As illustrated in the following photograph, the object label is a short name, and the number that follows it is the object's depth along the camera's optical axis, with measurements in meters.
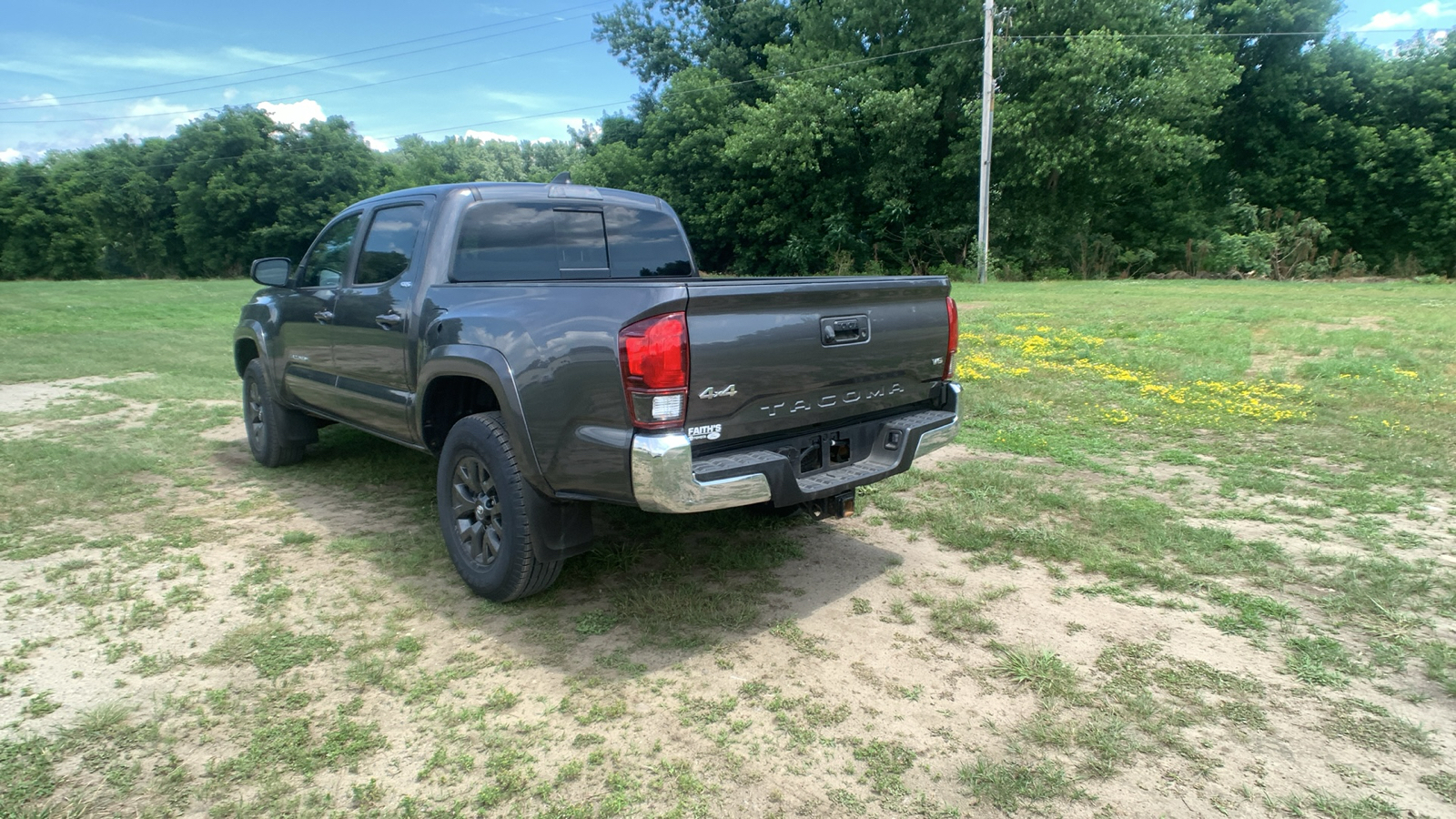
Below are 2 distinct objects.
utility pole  23.27
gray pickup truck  3.24
